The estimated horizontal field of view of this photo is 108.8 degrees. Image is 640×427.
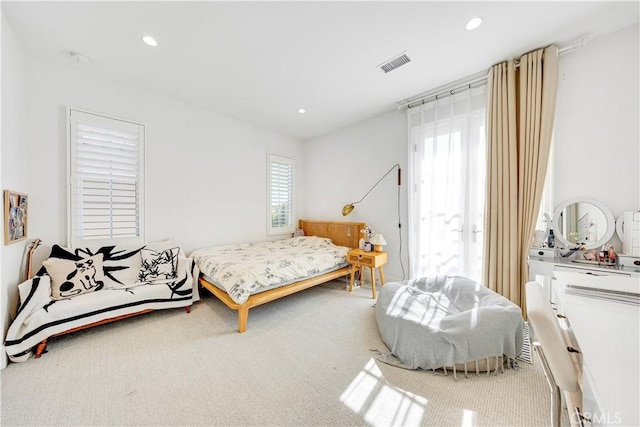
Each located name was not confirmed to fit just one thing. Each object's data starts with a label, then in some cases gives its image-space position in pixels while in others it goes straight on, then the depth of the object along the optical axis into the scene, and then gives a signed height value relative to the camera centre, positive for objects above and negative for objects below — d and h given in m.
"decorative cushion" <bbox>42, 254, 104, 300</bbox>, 2.19 -0.64
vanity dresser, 0.57 -0.42
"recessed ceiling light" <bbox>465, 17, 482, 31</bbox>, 1.83 +1.56
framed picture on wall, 1.79 -0.04
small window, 4.41 +0.36
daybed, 1.84 -0.79
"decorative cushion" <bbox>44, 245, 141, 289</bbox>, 2.39 -0.54
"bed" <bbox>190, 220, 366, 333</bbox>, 2.34 -0.63
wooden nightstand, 3.14 -0.66
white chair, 0.85 -0.52
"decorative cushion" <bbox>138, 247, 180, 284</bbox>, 2.66 -0.64
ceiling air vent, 2.29 +1.57
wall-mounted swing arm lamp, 3.65 +0.14
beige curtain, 2.20 +0.56
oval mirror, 2.05 -0.09
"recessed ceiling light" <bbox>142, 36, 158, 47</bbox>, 2.05 +1.56
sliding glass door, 2.69 +0.37
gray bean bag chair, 1.66 -0.91
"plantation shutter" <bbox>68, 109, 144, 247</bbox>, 2.55 +0.39
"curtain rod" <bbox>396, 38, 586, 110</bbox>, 2.17 +1.54
